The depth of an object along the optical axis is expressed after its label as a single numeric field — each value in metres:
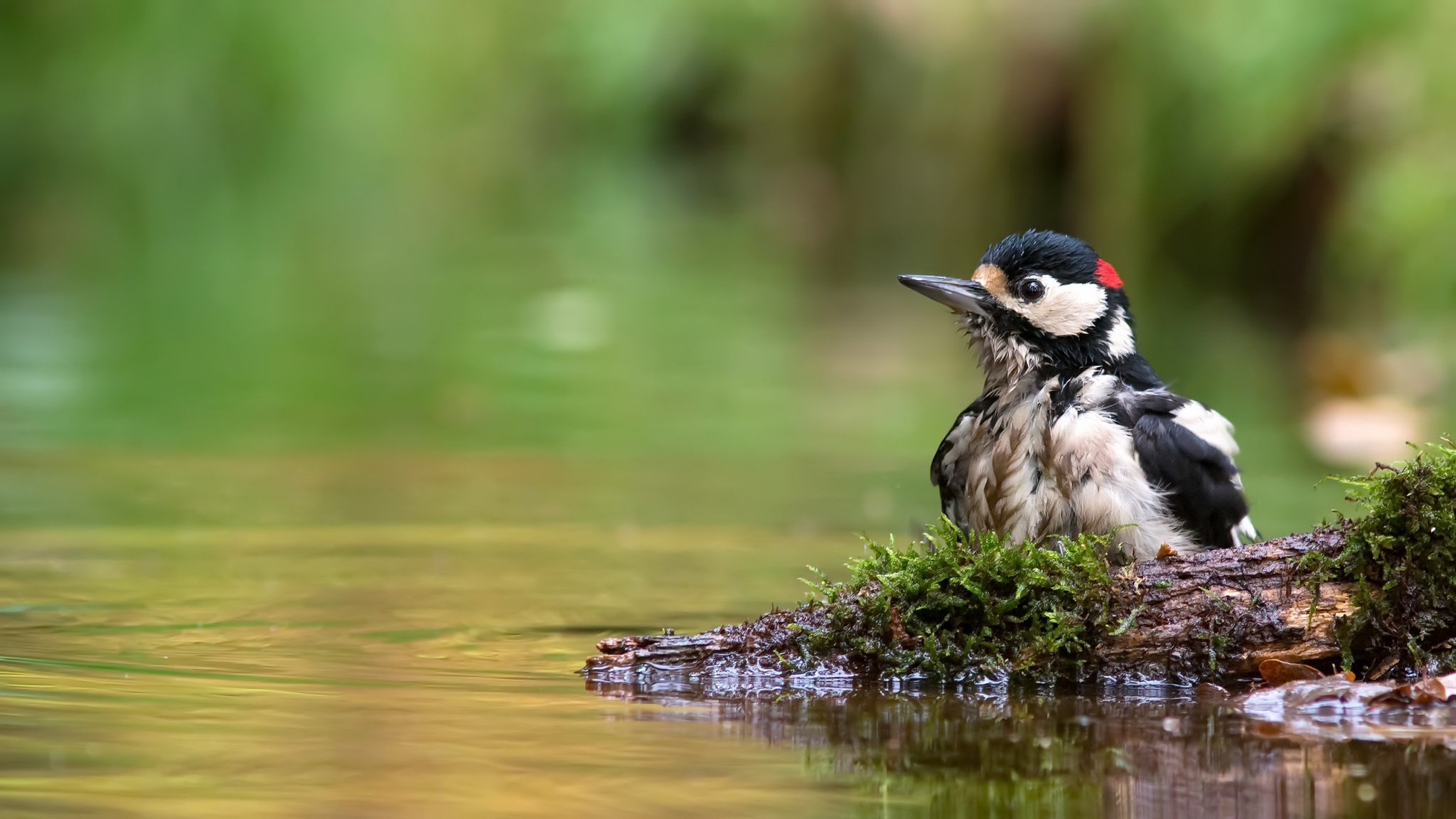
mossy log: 7.46
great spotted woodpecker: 8.30
